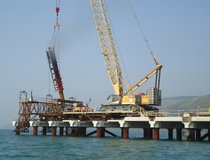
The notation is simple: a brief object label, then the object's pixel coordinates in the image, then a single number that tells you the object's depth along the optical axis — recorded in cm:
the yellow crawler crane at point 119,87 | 7262
